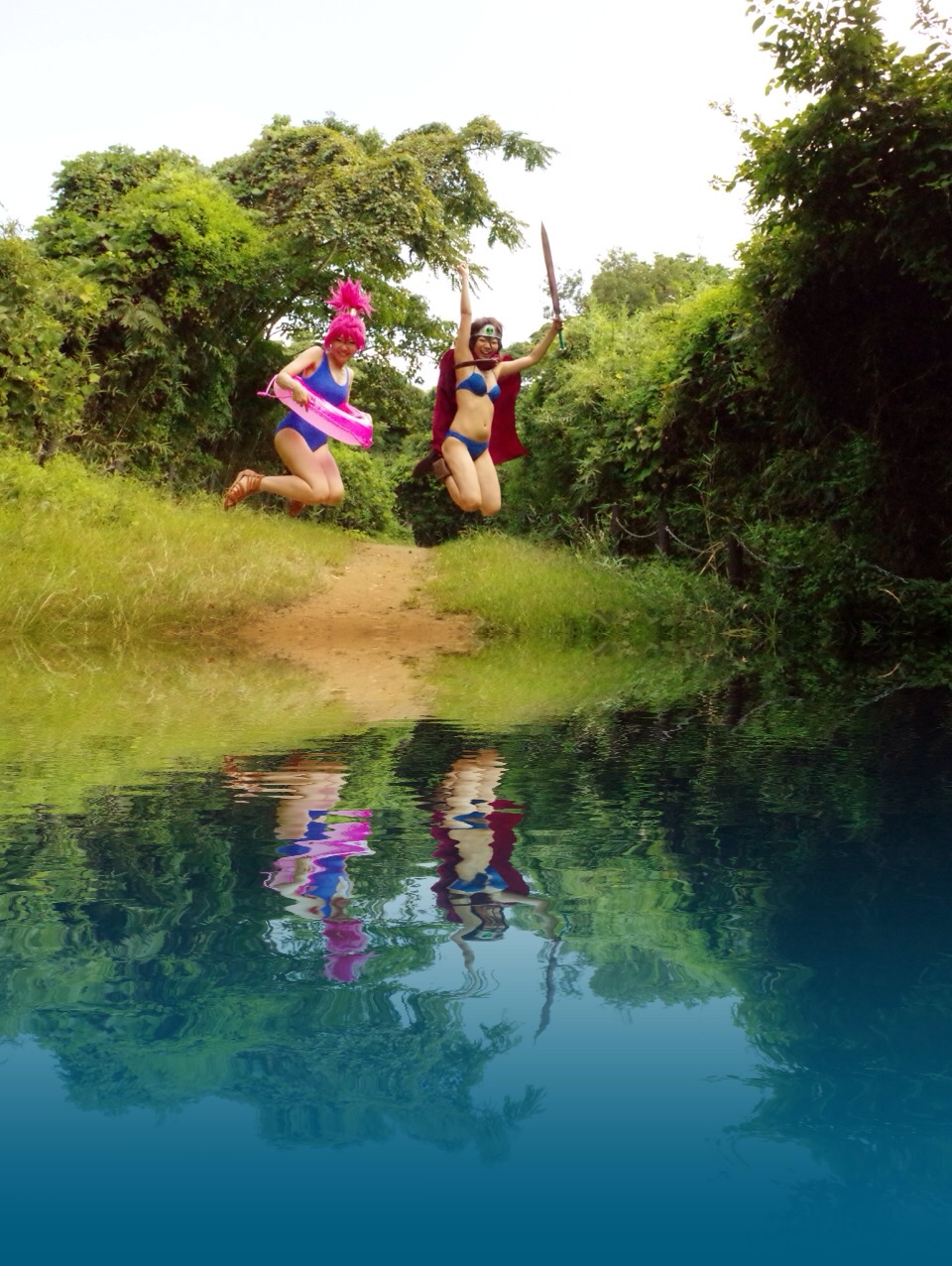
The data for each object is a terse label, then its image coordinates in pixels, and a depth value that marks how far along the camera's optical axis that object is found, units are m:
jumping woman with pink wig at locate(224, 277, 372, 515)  7.74
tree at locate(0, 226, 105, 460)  15.45
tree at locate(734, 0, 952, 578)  10.36
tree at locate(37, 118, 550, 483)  19.20
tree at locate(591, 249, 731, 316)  39.81
